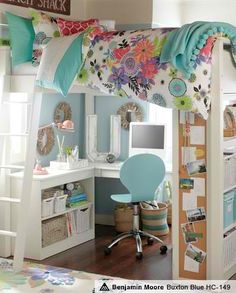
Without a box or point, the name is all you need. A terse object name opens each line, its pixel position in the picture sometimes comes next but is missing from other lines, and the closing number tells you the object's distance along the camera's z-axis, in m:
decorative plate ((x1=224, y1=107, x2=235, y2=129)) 4.59
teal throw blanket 3.89
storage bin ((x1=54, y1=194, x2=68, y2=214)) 5.35
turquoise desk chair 5.24
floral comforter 3.99
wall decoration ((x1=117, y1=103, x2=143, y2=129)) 6.31
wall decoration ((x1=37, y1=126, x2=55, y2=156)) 5.72
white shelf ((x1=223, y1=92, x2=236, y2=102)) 4.36
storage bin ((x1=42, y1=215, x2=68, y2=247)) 5.22
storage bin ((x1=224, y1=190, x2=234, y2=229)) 4.43
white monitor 5.95
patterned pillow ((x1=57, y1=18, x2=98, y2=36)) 5.05
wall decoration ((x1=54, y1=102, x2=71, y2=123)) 5.98
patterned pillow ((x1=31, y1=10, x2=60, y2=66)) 4.92
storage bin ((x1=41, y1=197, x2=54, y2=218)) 5.19
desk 5.12
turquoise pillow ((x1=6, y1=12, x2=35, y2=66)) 4.91
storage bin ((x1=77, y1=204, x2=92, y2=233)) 5.70
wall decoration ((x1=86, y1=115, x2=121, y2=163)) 6.35
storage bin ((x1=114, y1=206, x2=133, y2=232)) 6.04
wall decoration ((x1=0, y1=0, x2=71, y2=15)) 5.15
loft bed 4.09
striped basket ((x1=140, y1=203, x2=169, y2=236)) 5.86
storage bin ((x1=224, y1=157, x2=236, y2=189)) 4.44
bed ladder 4.74
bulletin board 4.29
